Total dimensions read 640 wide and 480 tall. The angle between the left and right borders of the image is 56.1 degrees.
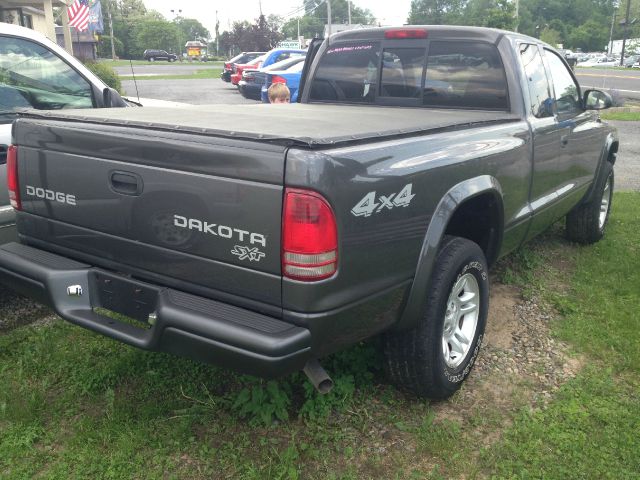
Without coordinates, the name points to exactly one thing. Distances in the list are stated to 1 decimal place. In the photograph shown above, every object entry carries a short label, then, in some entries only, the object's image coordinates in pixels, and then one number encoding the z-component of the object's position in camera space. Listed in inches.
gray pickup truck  84.7
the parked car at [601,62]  2219.7
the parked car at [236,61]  1038.4
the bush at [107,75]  597.6
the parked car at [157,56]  2650.8
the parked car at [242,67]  914.7
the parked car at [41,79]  163.9
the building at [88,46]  1144.2
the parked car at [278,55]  805.9
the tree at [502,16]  973.2
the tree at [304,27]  4170.8
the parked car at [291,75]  613.7
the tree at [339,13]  4736.5
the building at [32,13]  666.2
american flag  636.1
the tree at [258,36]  1943.9
